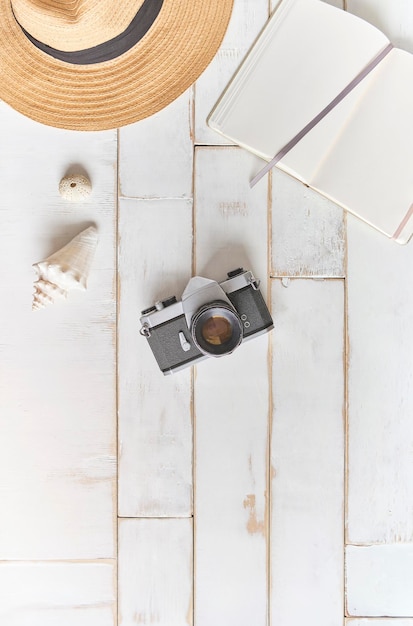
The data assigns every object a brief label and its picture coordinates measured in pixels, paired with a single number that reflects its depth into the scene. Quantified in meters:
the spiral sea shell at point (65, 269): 0.92
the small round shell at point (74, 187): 0.94
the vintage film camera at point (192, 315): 0.93
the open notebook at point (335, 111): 0.93
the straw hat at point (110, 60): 0.83
